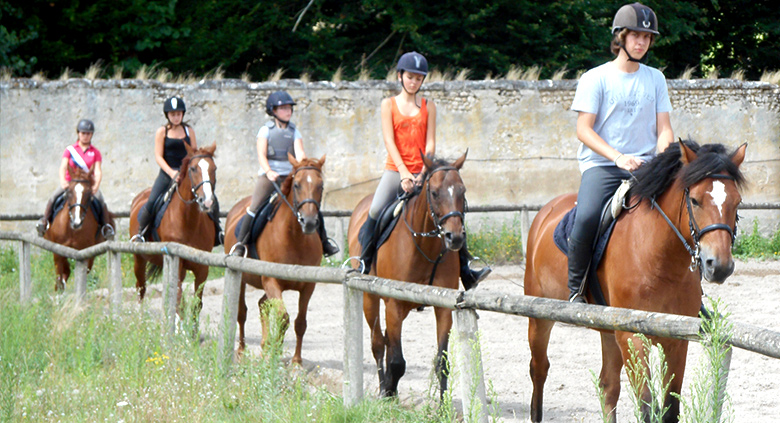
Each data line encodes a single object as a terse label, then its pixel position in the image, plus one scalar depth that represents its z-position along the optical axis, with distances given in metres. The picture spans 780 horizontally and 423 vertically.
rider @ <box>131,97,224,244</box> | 20.50
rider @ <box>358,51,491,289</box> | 13.72
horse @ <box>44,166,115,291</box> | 23.70
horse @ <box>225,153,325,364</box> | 15.53
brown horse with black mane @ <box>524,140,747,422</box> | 8.60
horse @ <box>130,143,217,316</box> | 18.53
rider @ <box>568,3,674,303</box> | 10.29
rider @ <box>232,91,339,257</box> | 17.16
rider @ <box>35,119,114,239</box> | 24.19
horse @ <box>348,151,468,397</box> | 12.37
